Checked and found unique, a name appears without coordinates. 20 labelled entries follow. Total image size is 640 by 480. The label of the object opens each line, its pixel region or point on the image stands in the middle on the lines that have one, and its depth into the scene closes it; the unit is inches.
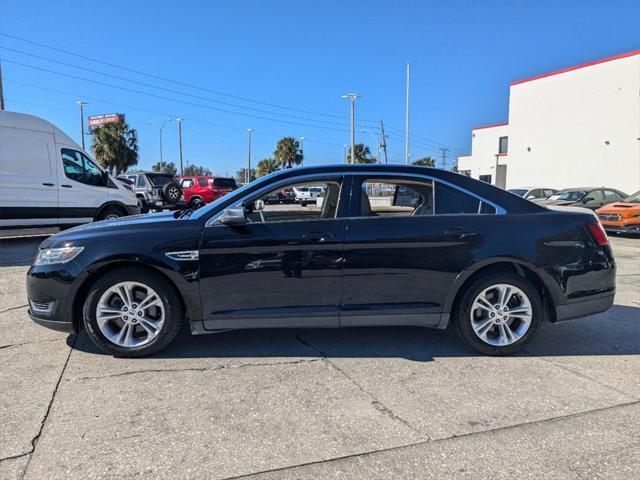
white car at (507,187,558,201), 808.6
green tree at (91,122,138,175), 1936.5
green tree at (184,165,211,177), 4631.4
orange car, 525.3
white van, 382.0
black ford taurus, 152.0
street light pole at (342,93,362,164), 1622.8
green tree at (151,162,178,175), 3850.4
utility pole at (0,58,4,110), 688.9
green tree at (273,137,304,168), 2642.7
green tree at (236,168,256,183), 4074.3
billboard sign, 2240.7
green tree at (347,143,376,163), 2705.2
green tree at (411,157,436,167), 3601.6
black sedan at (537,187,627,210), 659.4
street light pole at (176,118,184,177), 2052.2
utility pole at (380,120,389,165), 1965.1
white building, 990.4
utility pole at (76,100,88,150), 1698.8
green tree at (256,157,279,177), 2824.8
